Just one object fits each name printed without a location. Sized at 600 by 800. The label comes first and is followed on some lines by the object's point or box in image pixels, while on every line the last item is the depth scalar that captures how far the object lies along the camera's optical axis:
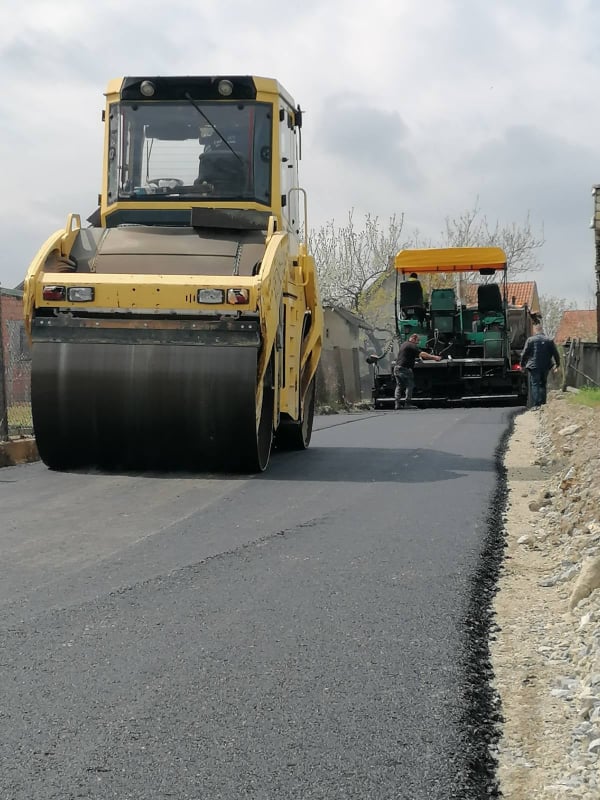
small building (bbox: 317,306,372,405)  23.88
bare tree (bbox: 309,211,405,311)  48.53
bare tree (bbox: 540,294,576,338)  82.31
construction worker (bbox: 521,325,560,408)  19.19
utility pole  29.78
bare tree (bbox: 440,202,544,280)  51.59
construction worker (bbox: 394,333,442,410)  22.50
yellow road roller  8.63
